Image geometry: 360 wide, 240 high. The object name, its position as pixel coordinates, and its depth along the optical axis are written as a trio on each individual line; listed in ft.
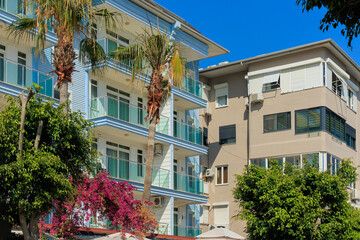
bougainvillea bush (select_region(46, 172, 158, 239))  63.87
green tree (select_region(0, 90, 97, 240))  51.19
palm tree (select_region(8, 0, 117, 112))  64.64
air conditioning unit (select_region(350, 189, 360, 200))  131.03
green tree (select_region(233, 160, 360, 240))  88.17
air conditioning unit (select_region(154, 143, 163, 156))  111.14
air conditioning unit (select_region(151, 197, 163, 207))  108.25
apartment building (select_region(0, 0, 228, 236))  87.04
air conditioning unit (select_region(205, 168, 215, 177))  133.90
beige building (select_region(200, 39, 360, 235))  122.72
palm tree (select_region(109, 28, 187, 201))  76.33
